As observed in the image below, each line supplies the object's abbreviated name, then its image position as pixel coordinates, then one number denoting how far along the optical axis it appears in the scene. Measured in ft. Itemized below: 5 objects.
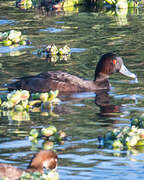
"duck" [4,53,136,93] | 46.44
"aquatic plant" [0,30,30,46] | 64.03
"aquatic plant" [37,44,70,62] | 58.80
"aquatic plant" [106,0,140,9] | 86.43
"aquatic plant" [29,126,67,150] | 33.94
